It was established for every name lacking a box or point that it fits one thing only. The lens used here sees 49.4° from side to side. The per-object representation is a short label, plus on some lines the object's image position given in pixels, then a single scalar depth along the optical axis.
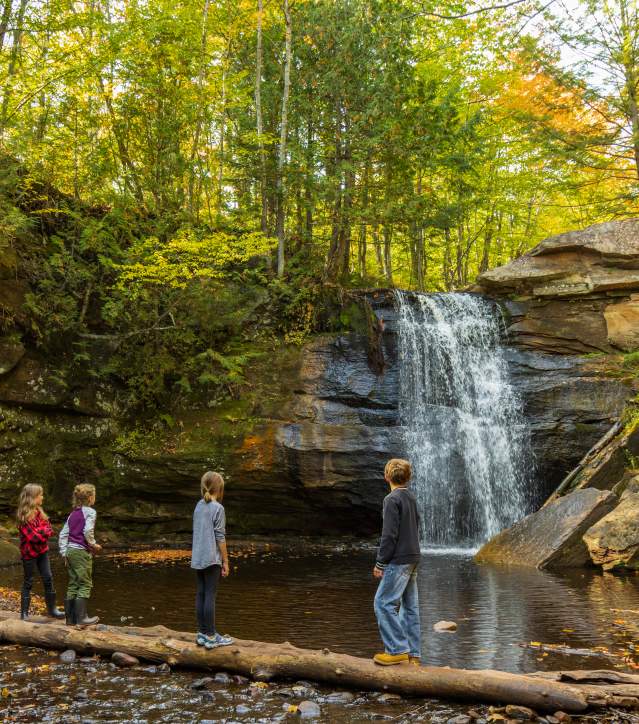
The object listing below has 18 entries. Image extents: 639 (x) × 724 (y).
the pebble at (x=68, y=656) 6.38
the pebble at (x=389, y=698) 5.26
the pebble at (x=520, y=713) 4.83
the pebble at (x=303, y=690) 5.40
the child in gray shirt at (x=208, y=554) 6.13
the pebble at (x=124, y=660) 6.20
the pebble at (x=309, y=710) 4.94
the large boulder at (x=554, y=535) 12.48
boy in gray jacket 5.77
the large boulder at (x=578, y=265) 18.38
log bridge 4.90
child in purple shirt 7.16
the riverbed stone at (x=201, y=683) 5.59
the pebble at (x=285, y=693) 5.38
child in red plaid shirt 7.78
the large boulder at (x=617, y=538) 11.96
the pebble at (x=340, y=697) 5.25
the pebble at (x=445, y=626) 7.85
